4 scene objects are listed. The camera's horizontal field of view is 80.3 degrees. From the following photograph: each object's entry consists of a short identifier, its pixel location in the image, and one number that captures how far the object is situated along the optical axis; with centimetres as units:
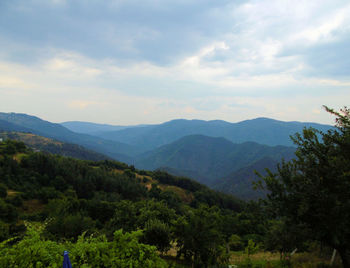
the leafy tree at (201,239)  1155
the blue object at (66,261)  477
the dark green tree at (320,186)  750
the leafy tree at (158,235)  1304
